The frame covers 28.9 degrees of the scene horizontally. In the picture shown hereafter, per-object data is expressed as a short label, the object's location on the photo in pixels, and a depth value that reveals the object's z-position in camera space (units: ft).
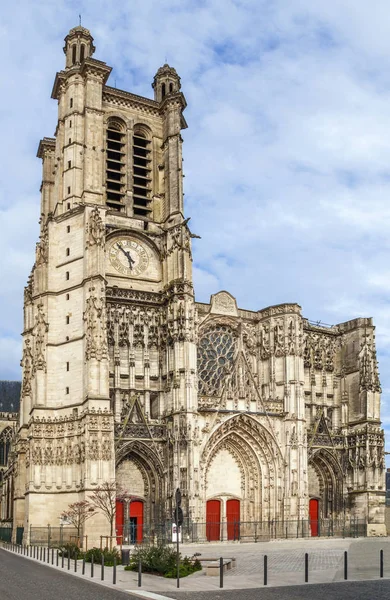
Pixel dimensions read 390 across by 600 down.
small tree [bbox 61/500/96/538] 127.75
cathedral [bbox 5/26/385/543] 141.28
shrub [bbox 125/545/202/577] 71.77
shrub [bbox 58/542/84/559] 98.93
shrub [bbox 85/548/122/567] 85.10
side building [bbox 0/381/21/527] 187.66
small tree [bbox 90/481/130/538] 126.72
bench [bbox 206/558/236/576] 71.56
